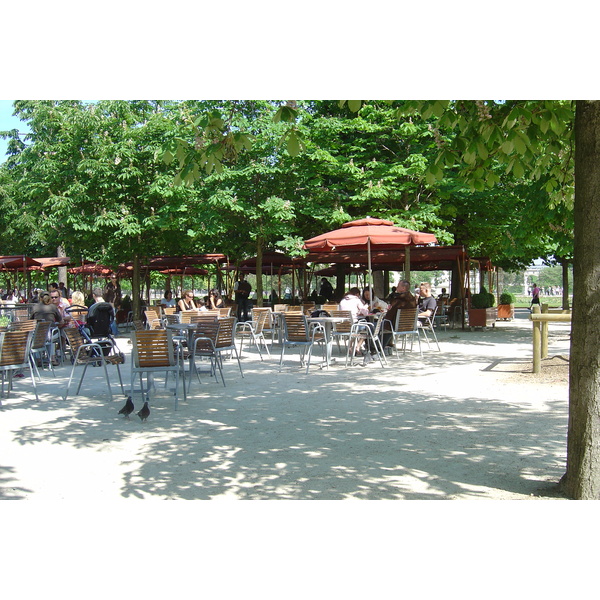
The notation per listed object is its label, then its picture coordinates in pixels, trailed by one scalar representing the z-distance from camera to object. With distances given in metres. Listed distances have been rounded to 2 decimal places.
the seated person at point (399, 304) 11.67
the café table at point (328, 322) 10.17
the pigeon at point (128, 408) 6.63
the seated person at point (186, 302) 14.15
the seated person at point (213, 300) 15.53
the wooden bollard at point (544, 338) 10.12
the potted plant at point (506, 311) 24.63
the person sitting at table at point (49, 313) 10.77
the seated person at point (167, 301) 16.44
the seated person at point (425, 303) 13.69
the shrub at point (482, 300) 19.70
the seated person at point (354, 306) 11.71
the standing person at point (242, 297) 21.12
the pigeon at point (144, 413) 6.48
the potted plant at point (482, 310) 18.84
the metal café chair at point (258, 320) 13.27
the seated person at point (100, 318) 9.23
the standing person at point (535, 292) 28.61
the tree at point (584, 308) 3.78
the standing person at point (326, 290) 25.25
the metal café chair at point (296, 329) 10.12
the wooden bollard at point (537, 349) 9.20
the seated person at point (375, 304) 12.44
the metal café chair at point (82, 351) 8.21
